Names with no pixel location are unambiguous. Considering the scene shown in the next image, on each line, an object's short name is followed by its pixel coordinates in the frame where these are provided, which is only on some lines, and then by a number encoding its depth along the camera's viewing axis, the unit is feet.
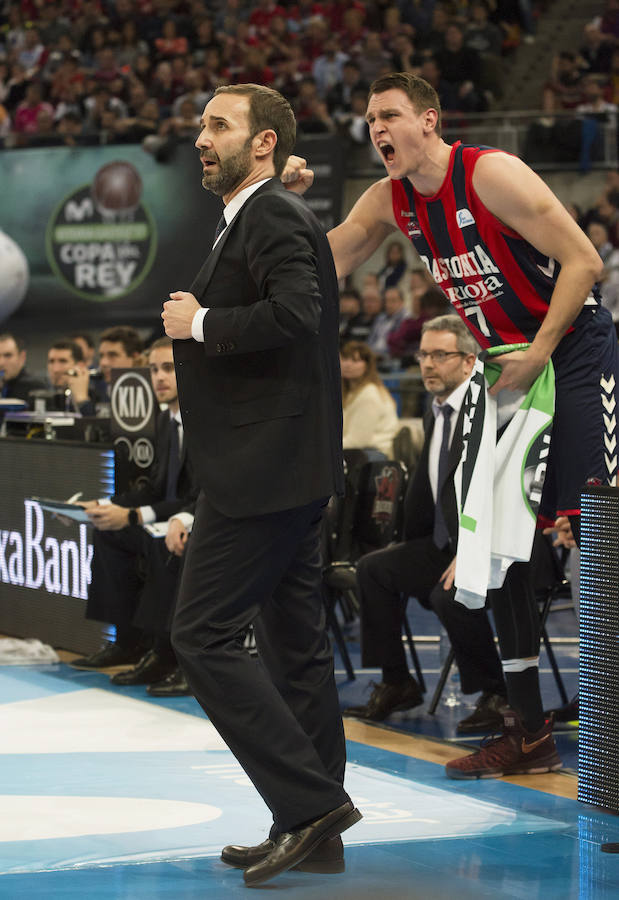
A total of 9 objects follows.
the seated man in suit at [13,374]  54.95
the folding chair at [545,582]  32.99
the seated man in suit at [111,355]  51.90
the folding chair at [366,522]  38.34
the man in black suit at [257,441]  19.65
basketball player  24.93
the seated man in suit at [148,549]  37.11
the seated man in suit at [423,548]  34.35
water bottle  36.24
